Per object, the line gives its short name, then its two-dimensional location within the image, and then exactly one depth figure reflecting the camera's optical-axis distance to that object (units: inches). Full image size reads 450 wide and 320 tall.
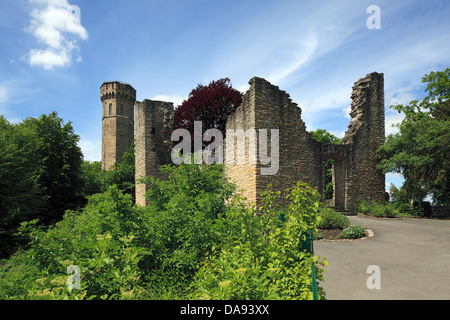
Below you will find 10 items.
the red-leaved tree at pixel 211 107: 929.5
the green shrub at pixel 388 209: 572.7
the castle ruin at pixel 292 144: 396.2
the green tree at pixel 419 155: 569.6
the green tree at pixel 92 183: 1116.5
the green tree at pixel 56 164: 835.4
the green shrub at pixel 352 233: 378.0
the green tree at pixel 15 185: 659.4
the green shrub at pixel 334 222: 434.7
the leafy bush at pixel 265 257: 86.2
